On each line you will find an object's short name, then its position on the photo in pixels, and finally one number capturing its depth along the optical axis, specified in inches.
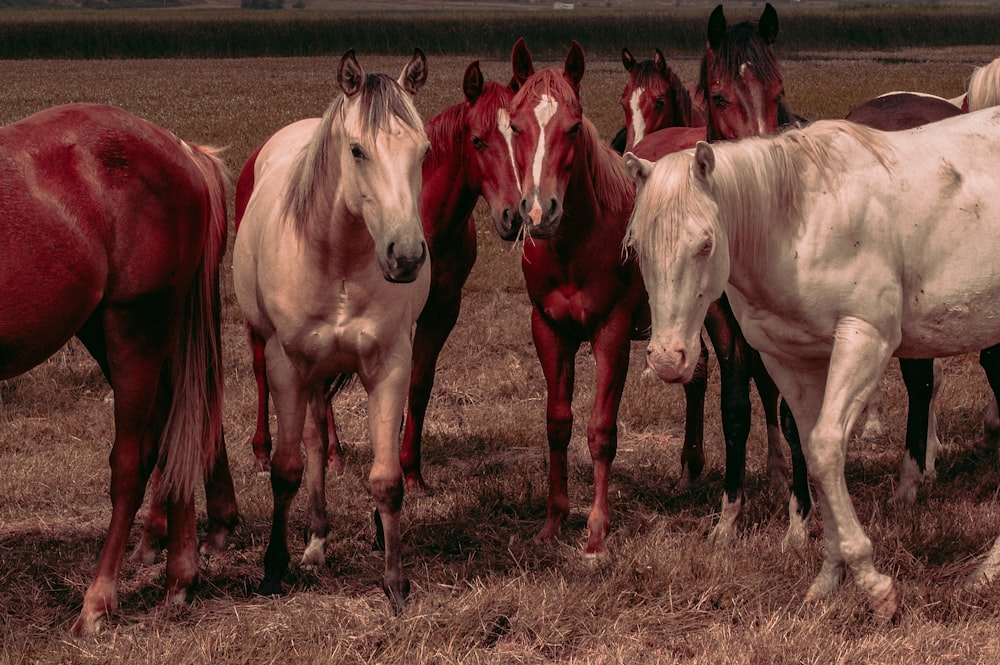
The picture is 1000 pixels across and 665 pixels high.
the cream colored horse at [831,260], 313.6
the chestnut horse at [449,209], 417.4
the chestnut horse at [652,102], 655.1
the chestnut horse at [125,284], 322.7
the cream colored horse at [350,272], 328.8
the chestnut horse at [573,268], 395.9
